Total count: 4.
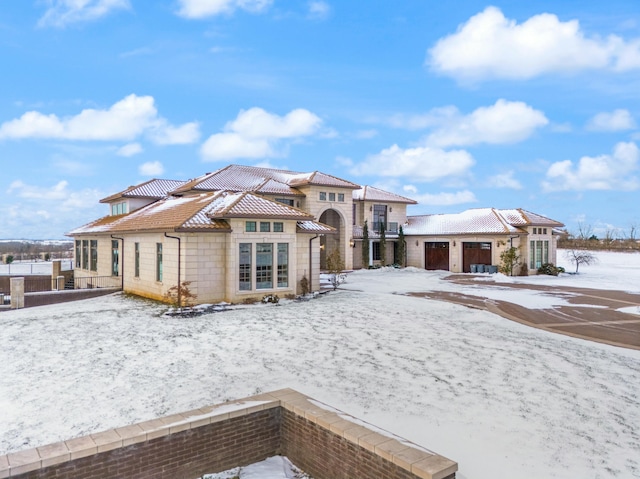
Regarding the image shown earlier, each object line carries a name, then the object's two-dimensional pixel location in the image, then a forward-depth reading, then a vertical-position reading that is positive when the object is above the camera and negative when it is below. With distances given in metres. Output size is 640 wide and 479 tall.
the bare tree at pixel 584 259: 37.54 -1.05
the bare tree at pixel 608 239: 60.92 +1.15
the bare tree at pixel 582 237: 66.10 +1.63
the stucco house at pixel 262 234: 17.11 +0.74
